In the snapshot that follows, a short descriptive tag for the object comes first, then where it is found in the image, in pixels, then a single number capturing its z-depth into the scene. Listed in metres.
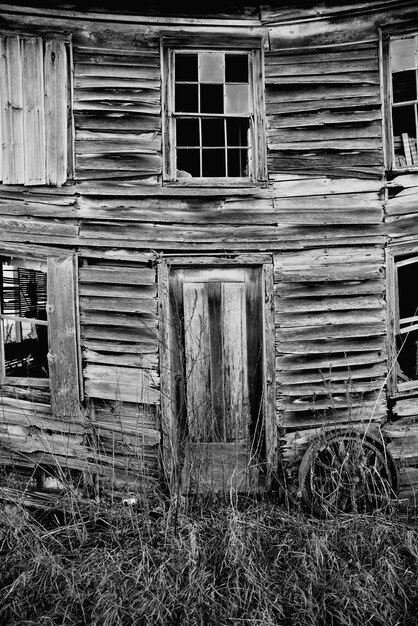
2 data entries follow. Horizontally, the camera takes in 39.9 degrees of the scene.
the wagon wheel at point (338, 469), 5.86
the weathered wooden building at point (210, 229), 6.43
